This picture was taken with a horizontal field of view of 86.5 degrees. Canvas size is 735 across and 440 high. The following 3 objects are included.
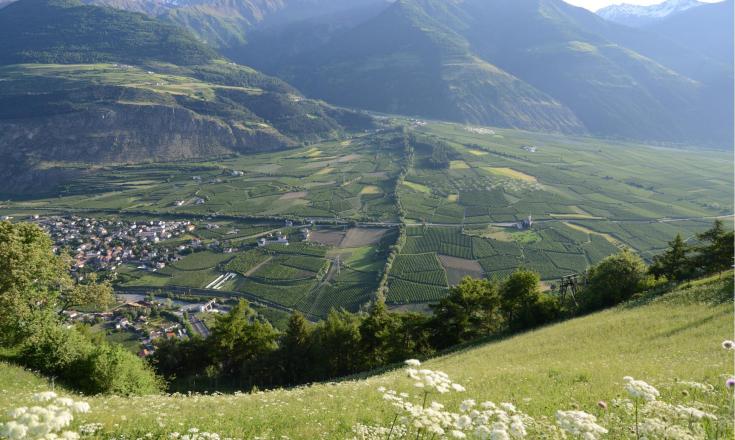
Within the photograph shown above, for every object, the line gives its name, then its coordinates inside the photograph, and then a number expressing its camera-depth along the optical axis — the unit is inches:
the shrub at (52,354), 1003.9
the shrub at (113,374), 989.8
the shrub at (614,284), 1768.0
